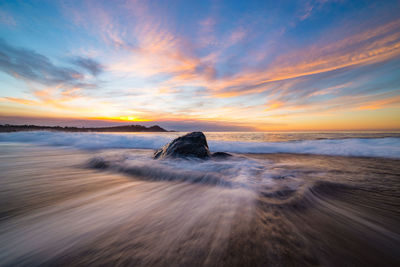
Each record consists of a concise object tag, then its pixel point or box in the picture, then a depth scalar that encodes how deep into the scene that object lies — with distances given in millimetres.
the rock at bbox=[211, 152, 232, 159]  5730
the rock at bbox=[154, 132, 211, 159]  5211
